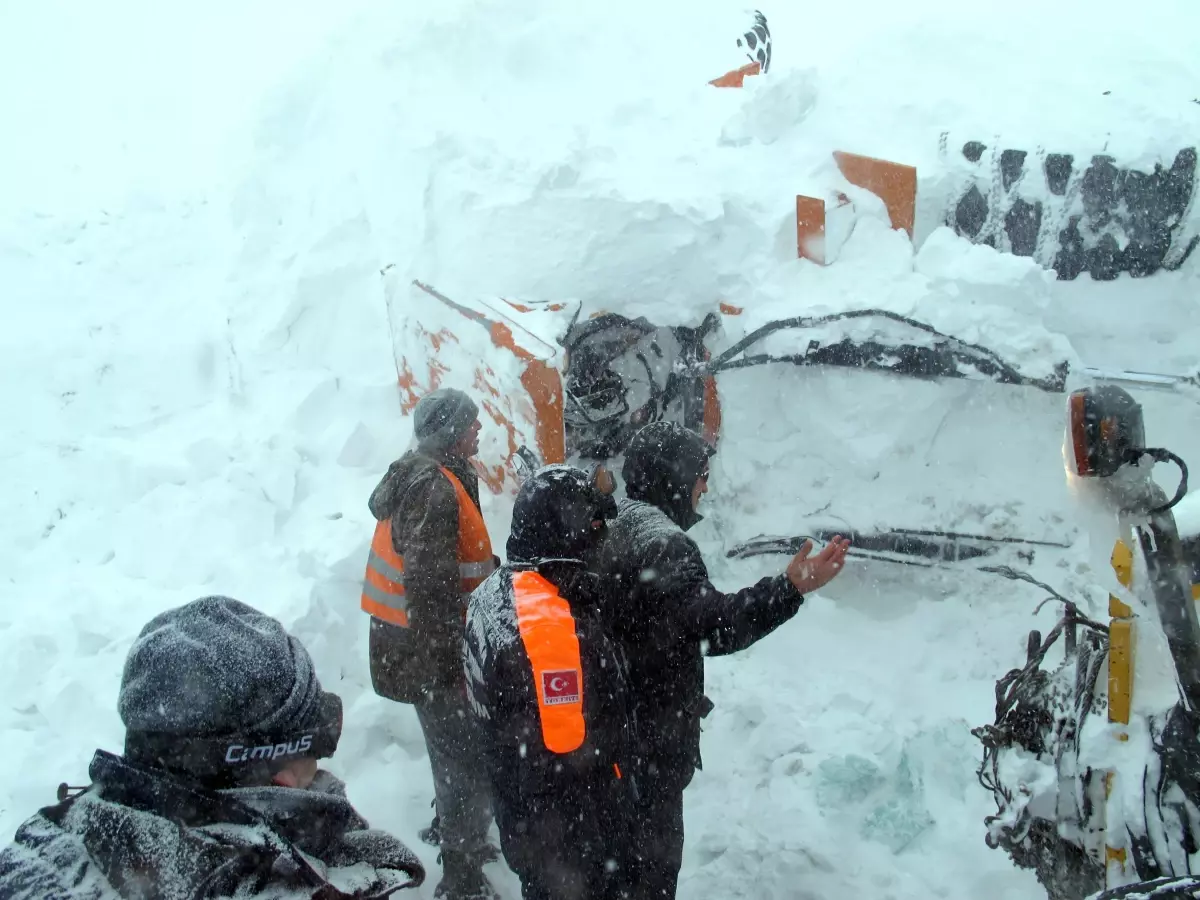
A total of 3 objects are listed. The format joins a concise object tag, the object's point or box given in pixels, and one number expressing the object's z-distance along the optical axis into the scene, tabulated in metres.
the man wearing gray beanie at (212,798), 1.15
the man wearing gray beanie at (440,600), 2.89
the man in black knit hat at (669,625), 2.34
